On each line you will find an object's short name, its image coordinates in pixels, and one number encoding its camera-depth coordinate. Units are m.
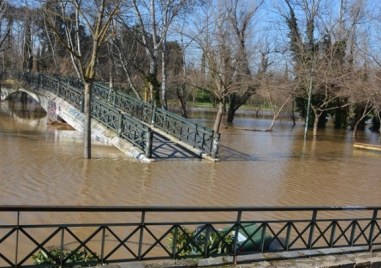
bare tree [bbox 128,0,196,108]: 25.00
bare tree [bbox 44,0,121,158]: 14.77
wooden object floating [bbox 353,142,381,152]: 26.29
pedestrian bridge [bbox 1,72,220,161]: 17.41
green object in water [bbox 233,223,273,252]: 6.10
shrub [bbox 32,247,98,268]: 5.09
